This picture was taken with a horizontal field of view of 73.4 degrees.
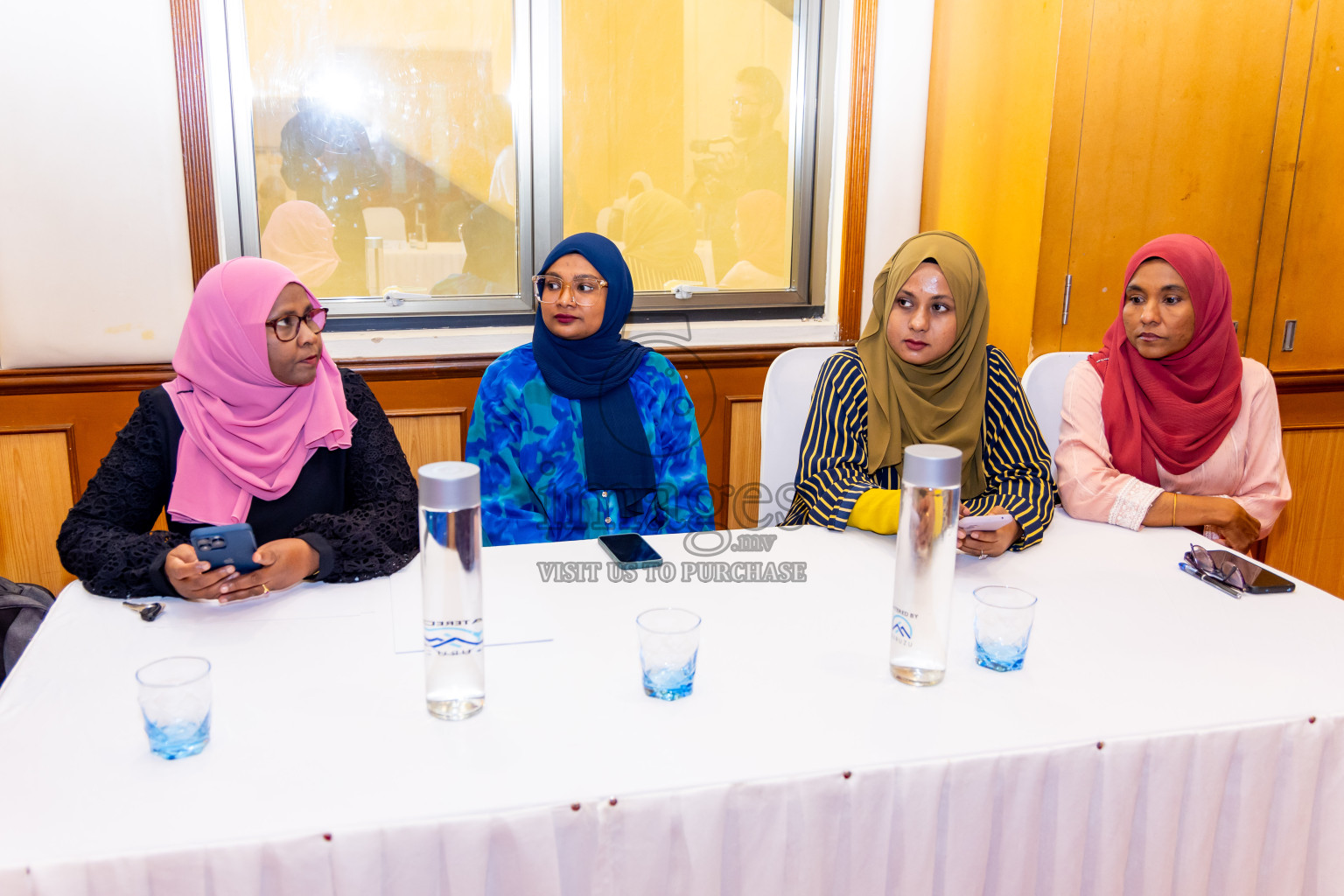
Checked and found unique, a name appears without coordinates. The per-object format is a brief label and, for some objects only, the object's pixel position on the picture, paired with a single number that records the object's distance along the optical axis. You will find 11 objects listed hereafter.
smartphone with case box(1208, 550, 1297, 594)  1.34
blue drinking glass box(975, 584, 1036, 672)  1.08
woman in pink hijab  1.49
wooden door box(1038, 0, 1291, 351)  2.41
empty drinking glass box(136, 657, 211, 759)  0.88
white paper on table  1.15
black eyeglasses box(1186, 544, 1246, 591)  1.35
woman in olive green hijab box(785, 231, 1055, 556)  1.76
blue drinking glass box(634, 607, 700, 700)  1.00
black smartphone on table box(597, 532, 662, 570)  1.42
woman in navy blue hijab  1.90
